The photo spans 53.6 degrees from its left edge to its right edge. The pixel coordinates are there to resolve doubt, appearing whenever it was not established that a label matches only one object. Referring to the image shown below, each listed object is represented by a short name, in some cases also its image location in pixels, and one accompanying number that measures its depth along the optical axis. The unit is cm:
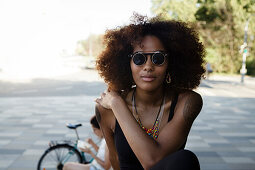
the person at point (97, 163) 249
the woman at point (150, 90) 147
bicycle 315
